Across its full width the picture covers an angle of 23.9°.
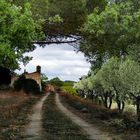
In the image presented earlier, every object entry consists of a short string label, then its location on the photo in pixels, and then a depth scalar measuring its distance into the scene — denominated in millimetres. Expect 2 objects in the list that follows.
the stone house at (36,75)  97586
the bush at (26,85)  72734
